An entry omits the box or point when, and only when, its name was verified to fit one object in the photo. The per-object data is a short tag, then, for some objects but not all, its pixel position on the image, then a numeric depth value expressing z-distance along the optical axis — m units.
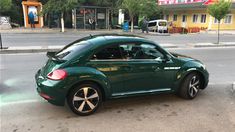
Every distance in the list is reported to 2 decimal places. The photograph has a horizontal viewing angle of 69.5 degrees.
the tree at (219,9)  12.77
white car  23.23
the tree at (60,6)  18.64
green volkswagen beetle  3.17
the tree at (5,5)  23.25
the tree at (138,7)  20.66
